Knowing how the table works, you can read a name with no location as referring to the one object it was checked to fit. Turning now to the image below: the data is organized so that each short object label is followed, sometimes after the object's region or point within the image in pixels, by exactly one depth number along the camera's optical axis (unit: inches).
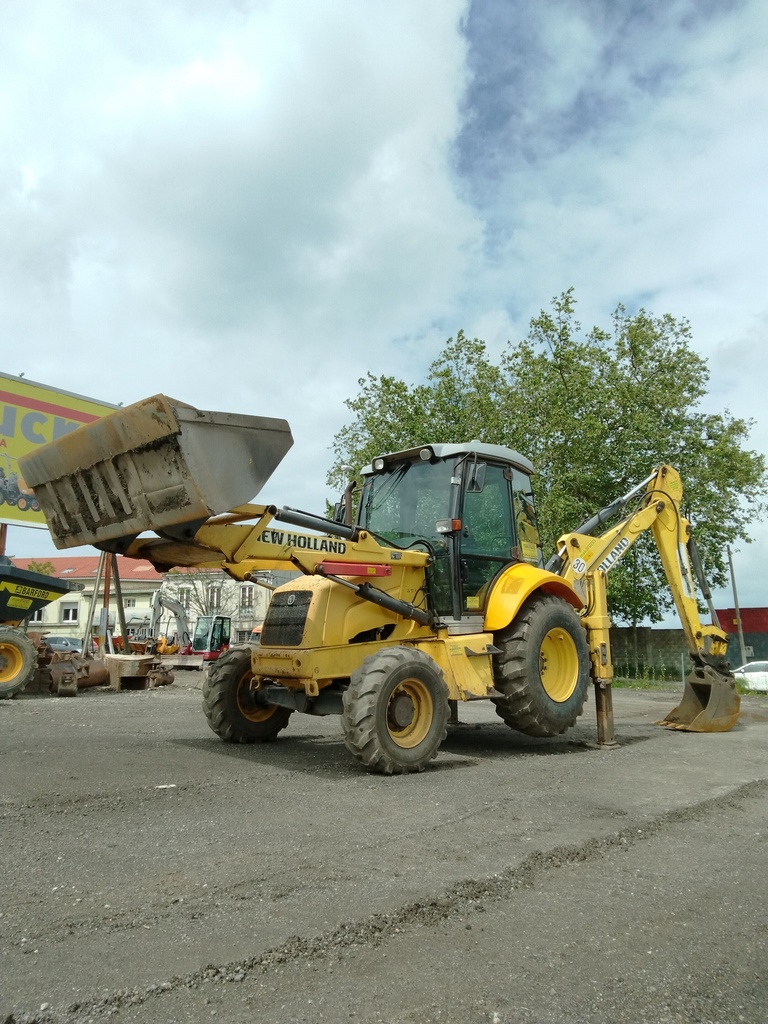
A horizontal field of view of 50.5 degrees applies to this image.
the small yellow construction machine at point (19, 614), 579.8
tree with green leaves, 1115.9
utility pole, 1321.4
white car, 829.2
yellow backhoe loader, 247.4
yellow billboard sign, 828.6
